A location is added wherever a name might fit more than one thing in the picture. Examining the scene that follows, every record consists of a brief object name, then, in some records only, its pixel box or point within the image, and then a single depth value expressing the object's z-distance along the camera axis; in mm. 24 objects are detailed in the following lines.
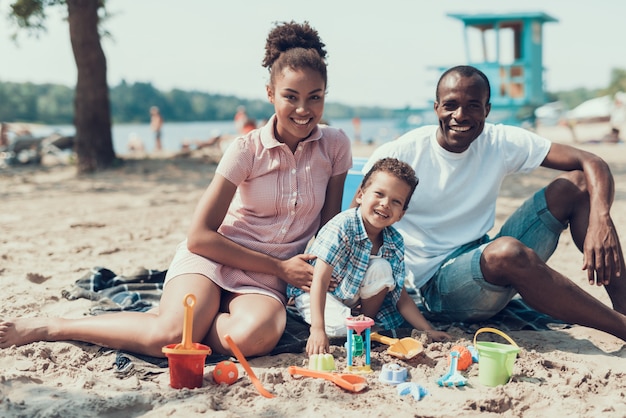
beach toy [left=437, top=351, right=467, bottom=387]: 2486
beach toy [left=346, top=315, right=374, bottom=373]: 2629
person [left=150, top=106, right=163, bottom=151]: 20391
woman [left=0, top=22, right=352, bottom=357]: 2811
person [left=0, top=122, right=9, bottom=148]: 17266
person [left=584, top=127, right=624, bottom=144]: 16953
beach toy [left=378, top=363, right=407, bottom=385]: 2520
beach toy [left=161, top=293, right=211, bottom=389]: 2371
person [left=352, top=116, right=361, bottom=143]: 30259
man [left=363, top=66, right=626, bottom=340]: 2930
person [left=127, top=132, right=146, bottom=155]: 22125
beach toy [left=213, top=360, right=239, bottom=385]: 2455
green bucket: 2453
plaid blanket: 2889
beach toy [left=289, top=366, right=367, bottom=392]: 2395
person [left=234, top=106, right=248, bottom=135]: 19344
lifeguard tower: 14828
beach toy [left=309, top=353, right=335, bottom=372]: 2572
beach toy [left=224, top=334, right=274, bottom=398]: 2336
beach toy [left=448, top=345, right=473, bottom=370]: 2645
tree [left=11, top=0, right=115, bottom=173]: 9805
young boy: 2898
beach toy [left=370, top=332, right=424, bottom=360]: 2721
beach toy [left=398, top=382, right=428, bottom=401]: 2373
